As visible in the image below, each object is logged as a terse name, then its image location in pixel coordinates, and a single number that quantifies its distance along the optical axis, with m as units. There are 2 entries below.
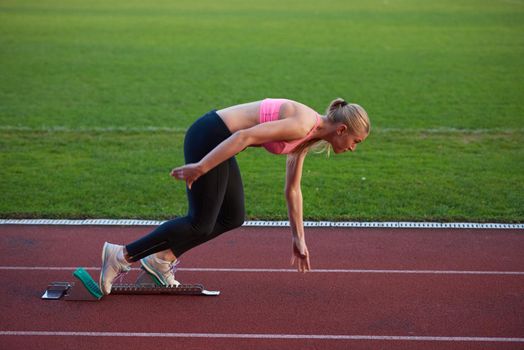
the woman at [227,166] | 5.24
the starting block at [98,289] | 6.05
